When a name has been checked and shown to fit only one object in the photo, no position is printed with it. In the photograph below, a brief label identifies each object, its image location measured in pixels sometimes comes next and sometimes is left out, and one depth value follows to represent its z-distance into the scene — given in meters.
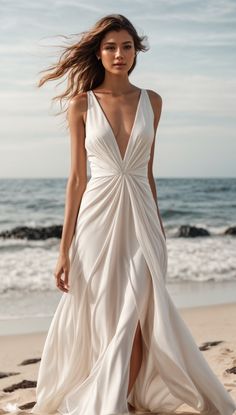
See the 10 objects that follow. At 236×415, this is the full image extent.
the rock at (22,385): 5.58
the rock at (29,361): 6.33
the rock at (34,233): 18.56
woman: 4.28
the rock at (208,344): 6.59
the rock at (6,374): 5.95
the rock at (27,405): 5.05
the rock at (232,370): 5.65
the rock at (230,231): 20.31
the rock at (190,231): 19.08
